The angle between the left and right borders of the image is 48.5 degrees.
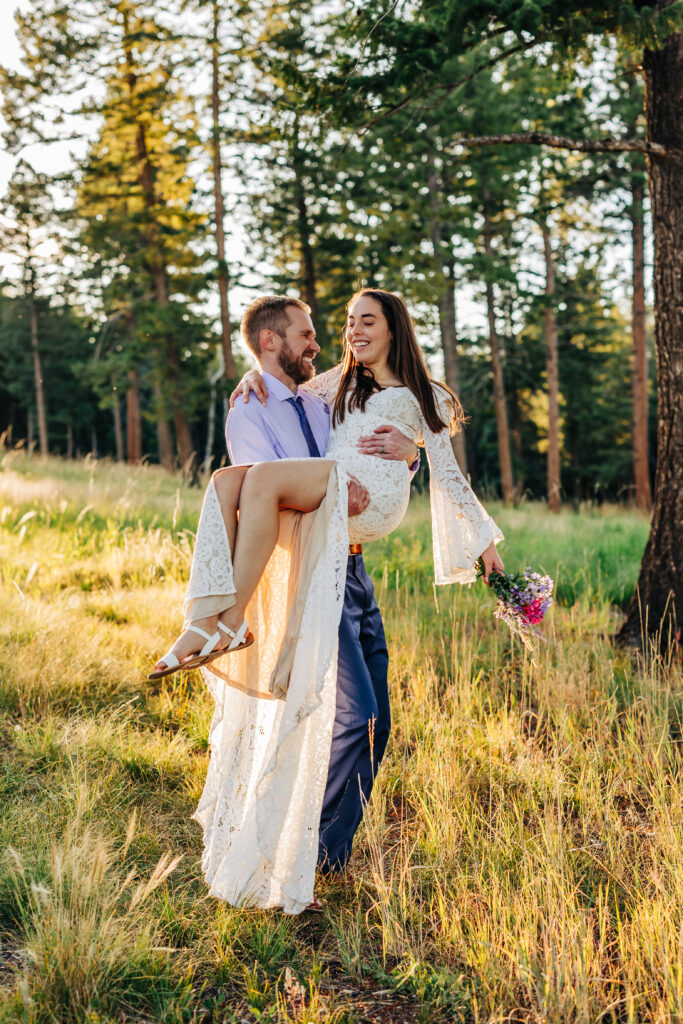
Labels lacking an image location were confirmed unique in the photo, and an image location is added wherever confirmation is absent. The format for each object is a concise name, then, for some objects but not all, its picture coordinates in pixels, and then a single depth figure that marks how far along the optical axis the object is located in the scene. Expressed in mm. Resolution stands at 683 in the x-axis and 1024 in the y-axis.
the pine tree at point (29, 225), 23875
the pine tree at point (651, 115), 4656
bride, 2775
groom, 3059
